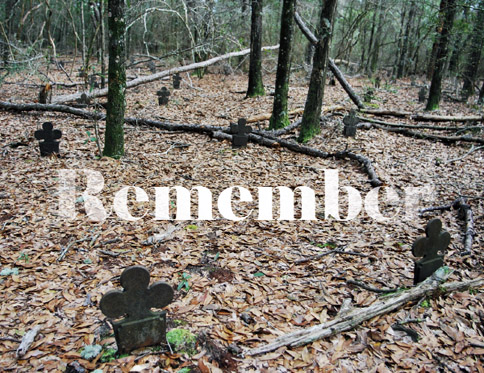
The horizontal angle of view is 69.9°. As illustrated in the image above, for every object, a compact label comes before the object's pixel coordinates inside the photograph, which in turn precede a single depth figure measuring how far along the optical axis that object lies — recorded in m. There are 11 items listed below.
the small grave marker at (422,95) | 15.07
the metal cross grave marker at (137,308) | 2.84
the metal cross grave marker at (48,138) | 7.21
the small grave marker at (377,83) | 18.53
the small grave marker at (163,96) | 13.05
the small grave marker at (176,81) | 16.17
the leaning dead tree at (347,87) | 12.62
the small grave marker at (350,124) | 9.27
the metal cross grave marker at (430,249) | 3.68
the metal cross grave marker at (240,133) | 8.57
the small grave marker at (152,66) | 20.88
